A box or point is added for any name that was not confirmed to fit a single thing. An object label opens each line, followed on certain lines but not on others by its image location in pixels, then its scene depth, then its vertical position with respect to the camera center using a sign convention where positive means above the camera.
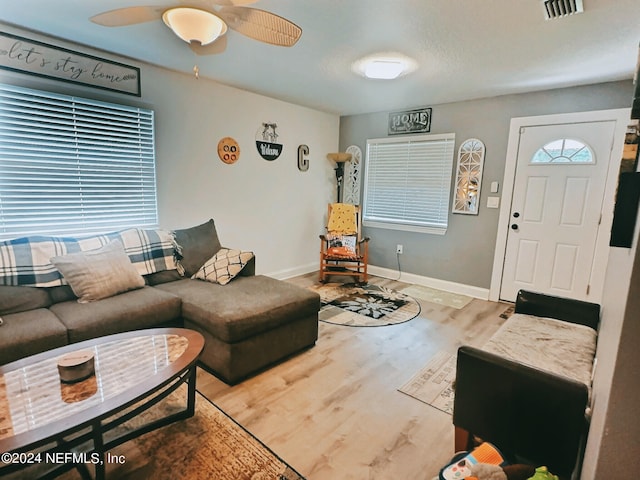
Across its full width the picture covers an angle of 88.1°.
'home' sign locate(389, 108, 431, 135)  4.26 +1.01
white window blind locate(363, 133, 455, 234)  4.25 +0.22
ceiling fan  1.65 +0.88
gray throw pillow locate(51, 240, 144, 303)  2.30 -0.62
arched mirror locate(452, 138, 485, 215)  3.93 +0.29
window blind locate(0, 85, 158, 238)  2.44 +0.16
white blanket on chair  1.67 -0.80
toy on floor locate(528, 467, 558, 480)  1.04 -0.86
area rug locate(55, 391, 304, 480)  1.50 -1.27
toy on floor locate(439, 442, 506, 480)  1.13 -0.93
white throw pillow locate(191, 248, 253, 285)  2.85 -0.66
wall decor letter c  4.59 +0.49
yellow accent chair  4.42 -0.68
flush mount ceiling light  2.66 +1.11
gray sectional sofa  1.94 -0.83
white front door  3.23 -0.02
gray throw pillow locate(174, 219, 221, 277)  3.02 -0.53
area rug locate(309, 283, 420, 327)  3.31 -1.20
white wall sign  2.32 +0.92
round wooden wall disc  3.69 +0.46
